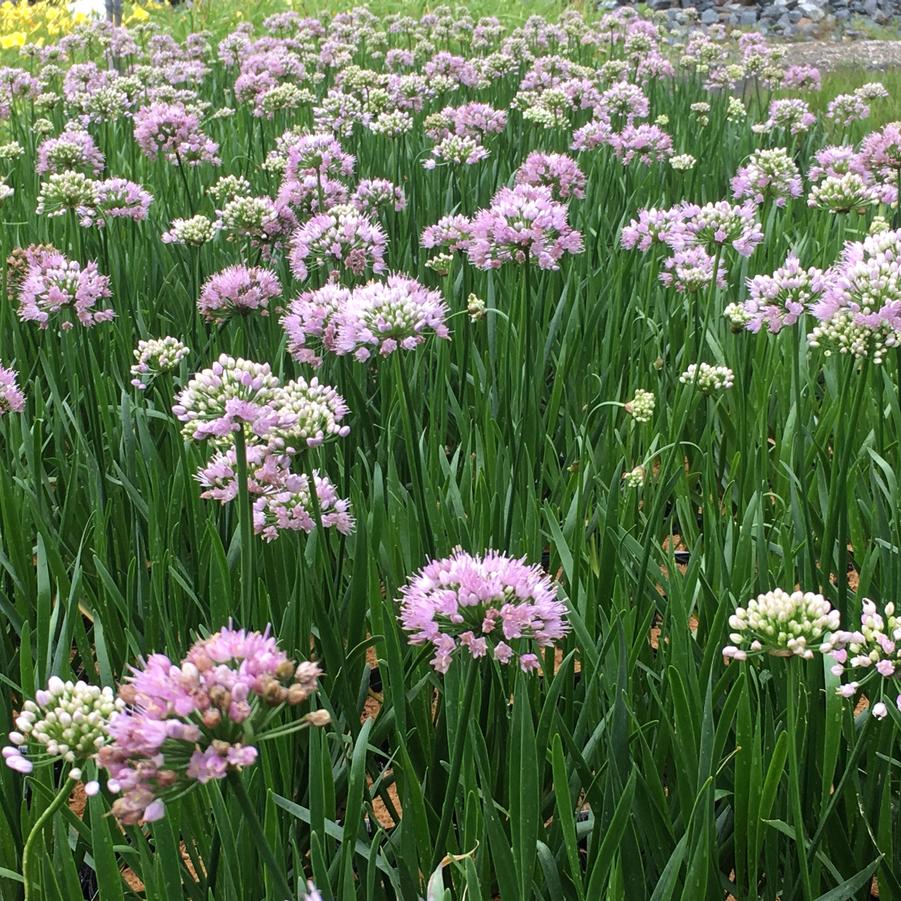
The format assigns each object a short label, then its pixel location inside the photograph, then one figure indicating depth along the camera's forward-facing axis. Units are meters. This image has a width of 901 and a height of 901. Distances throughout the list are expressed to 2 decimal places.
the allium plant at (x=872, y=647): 1.17
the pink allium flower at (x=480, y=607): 1.23
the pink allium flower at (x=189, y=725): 0.84
